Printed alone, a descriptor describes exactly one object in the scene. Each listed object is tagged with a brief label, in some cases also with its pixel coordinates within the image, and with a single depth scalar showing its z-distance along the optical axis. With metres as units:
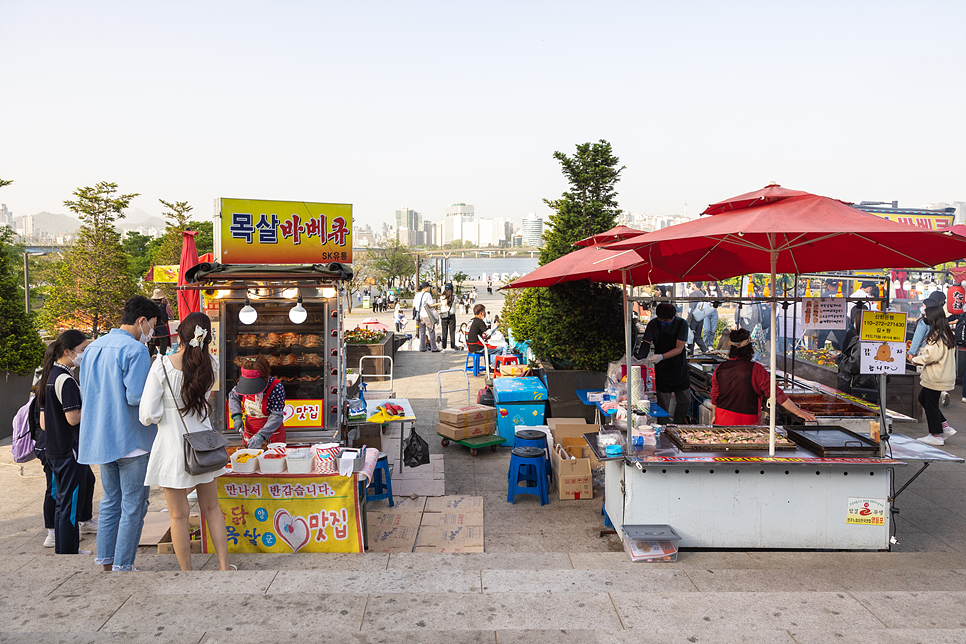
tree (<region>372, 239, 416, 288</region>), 56.78
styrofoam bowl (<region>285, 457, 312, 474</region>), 4.72
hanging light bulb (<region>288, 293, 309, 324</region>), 6.48
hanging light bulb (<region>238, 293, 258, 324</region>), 6.49
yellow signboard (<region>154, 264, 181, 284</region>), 11.80
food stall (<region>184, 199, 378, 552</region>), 6.52
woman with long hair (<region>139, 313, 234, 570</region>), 3.94
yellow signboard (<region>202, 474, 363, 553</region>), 4.73
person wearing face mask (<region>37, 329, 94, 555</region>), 4.61
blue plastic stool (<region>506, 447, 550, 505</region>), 6.00
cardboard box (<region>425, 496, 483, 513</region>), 5.96
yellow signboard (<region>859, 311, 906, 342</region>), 4.84
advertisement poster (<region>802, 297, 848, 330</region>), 6.32
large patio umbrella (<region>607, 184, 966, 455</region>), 3.97
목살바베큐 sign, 6.78
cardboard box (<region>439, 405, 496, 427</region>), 7.88
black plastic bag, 7.07
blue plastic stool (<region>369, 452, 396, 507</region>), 6.00
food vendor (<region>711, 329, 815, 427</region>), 5.45
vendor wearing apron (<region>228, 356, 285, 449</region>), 5.37
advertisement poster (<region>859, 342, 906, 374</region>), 4.86
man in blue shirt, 4.05
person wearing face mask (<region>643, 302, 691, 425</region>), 7.54
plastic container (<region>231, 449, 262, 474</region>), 4.75
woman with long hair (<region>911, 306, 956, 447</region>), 7.73
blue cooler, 8.16
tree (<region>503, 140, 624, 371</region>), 9.22
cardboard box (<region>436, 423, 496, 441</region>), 7.83
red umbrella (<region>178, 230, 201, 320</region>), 8.20
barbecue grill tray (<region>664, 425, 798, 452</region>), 4.83
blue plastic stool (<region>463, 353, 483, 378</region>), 12.73
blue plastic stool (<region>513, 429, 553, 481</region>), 6.36
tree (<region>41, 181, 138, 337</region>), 18.78
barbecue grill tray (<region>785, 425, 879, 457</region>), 4.70
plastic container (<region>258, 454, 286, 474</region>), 4.72
